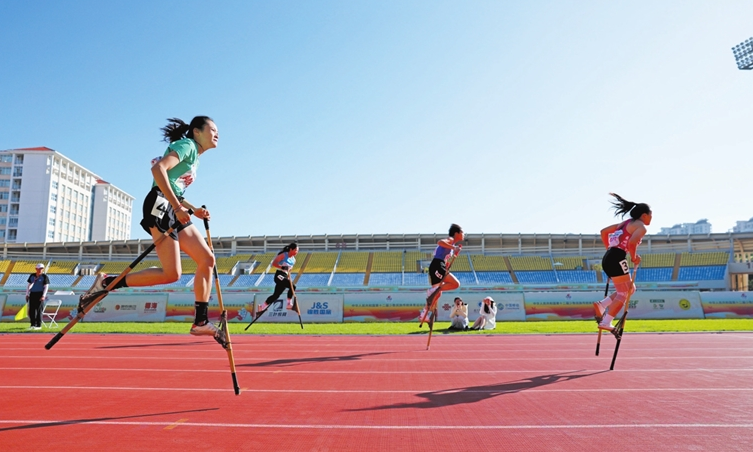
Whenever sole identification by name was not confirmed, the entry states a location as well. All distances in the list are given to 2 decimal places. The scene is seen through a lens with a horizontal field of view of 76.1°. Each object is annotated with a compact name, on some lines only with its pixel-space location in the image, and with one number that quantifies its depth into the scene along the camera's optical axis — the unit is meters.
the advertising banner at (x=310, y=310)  21.48
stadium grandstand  42.44
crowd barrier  21.78
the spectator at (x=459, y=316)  15.47
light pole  41.84
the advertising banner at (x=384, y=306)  22.70
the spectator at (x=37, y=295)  15.13
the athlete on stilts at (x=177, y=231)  4.47
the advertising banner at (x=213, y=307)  22.00
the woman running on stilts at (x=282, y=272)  13.94
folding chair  16.84
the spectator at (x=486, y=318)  15.67
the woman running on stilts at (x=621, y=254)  7.10
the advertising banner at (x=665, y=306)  22.75
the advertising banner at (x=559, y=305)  22.73
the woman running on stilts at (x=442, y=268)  10.12
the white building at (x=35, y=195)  95.38
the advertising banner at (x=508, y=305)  22.16
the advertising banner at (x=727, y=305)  22.77
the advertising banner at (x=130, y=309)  21.81
